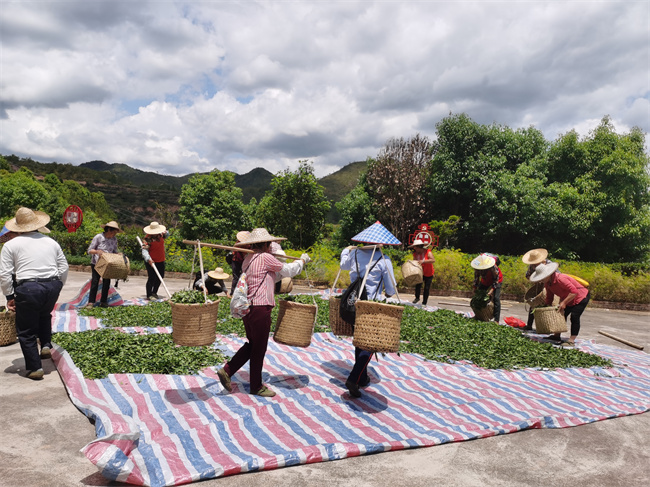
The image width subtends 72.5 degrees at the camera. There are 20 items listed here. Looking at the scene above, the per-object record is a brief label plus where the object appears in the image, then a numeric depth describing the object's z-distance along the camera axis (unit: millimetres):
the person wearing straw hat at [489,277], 8555
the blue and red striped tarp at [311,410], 3238
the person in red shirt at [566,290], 7582
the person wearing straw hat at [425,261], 10711
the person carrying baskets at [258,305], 4406
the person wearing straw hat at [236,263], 7757
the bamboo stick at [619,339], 8203
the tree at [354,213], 26188
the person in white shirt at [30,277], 4895
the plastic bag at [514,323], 9281
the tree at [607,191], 19516
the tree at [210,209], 32688
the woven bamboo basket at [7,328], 6078
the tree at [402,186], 24797
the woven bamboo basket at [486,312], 9102
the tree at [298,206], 22734
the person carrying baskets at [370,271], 4891
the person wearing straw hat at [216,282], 10591
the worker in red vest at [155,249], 9438
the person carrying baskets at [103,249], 8406
